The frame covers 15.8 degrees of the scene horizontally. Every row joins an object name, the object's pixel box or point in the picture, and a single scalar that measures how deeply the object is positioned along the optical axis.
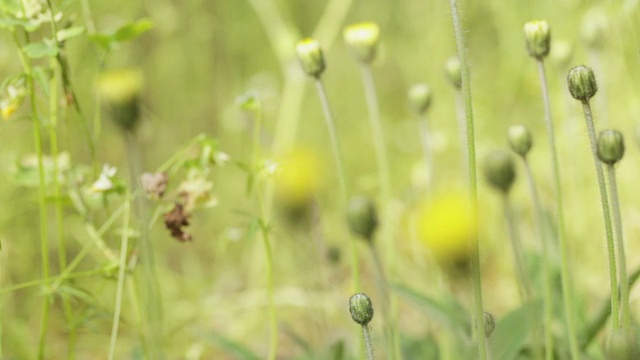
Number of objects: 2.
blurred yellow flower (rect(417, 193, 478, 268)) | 0.67
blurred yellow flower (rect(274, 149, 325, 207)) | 0.82
